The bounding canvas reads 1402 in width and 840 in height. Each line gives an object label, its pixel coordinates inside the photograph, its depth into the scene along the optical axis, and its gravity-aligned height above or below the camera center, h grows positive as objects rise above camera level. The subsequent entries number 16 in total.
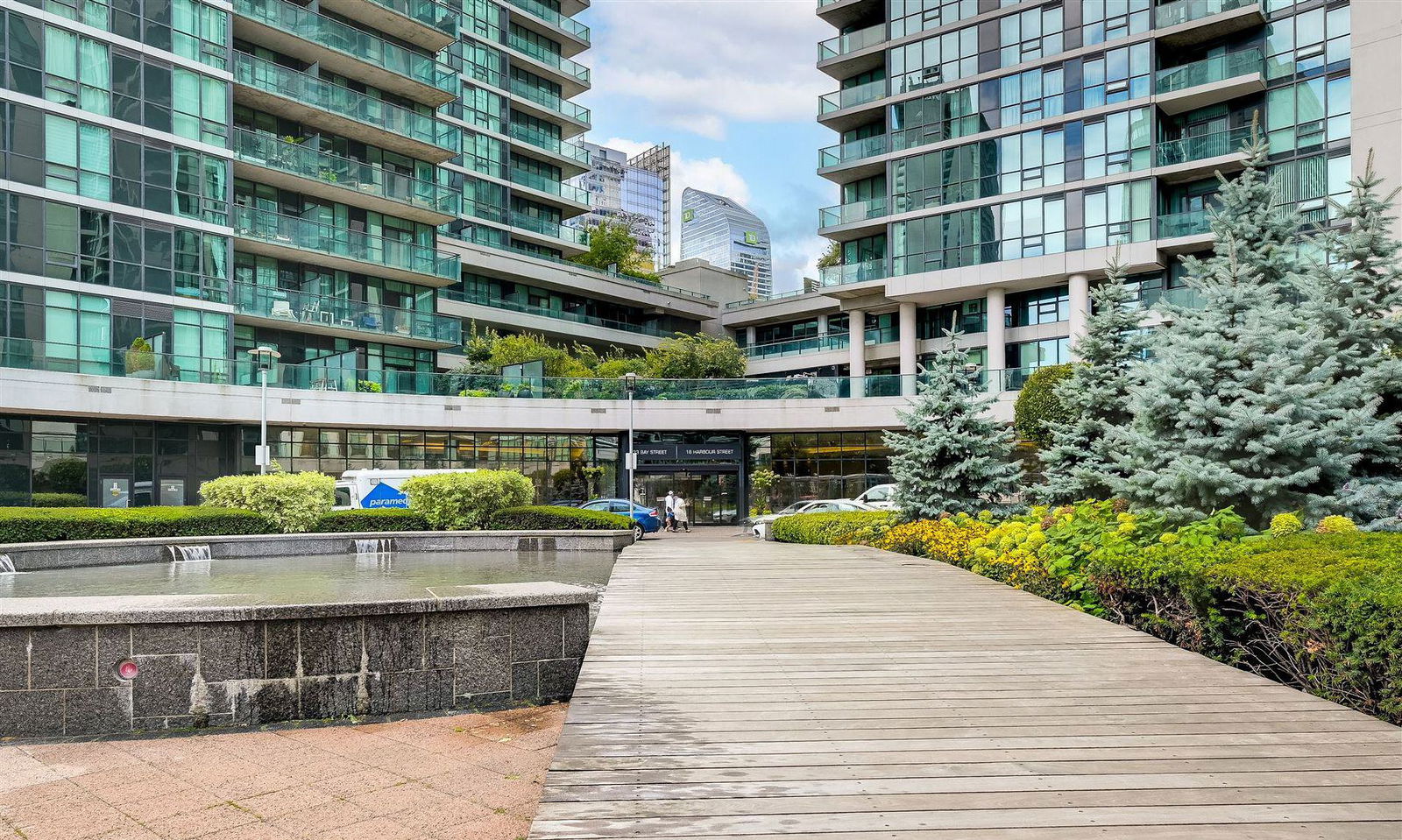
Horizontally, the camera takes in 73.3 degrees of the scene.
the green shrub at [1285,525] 9.83 -1.12
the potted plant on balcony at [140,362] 31.91 +2.18
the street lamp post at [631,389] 38.34 +1.45
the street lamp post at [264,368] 28.44 +2.00
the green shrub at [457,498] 24.86 -1.97
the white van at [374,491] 30.11 -2.13
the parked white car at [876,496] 36.88 -2.97
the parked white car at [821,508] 32.19 -3.06
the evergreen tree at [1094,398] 19.28 +0.47
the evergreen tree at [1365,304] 12.13 +1.56
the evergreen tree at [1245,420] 10.62 -0.01
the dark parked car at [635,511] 33.78 -3.22
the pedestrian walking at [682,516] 39.94 -3.99
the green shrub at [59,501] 30.97 -2.47
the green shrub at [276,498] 23.55 -1.82
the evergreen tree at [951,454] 18.95 -0.68
